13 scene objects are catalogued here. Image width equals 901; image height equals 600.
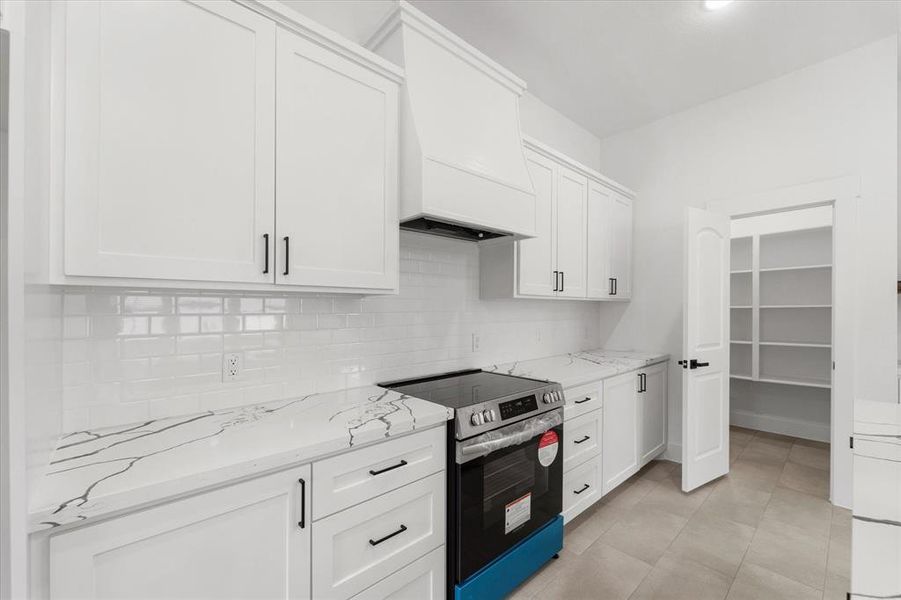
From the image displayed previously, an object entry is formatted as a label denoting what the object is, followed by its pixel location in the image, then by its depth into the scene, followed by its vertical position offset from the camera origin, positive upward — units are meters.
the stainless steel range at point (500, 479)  1.66 -0.83
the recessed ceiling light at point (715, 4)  2.27 +1.70
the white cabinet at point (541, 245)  2.60 +0.36
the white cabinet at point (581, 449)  2.35 -0.92
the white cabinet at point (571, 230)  2.90 +0.52
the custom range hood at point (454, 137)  1.81 +0.81
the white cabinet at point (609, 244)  3.24 +0.49
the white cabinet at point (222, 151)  1.13 +0.50
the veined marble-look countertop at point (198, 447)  0.93 -0.46
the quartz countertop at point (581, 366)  2.50 -0.48
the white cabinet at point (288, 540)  0.97 -0.71
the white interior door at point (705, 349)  2.92 -0.37
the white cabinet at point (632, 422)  2.75 -0.93
